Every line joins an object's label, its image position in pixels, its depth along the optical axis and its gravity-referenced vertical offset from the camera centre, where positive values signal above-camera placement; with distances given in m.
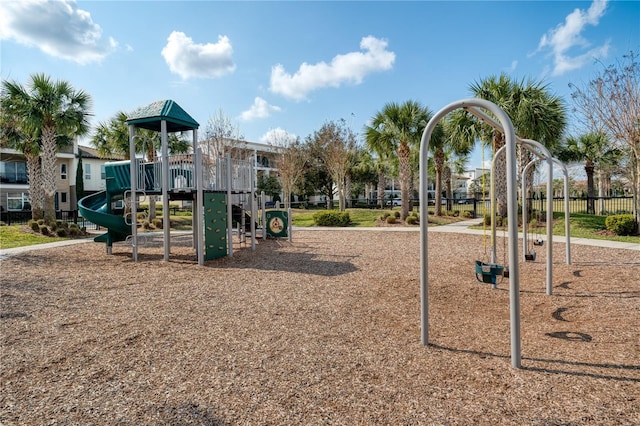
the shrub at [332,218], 22.22 -0.64
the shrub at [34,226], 17.72 -0.61
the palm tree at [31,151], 18.89 +3.31
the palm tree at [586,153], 23.31 +3.33
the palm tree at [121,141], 22.77 +4.57
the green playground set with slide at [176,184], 10.66 +0.82
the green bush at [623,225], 13.98 -0.85
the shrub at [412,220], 20.31 -0.74
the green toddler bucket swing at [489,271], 5.26 -0.96
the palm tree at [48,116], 16.84 +4.59
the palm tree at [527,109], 16.45 +4.27
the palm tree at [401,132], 21.00 +4.30
